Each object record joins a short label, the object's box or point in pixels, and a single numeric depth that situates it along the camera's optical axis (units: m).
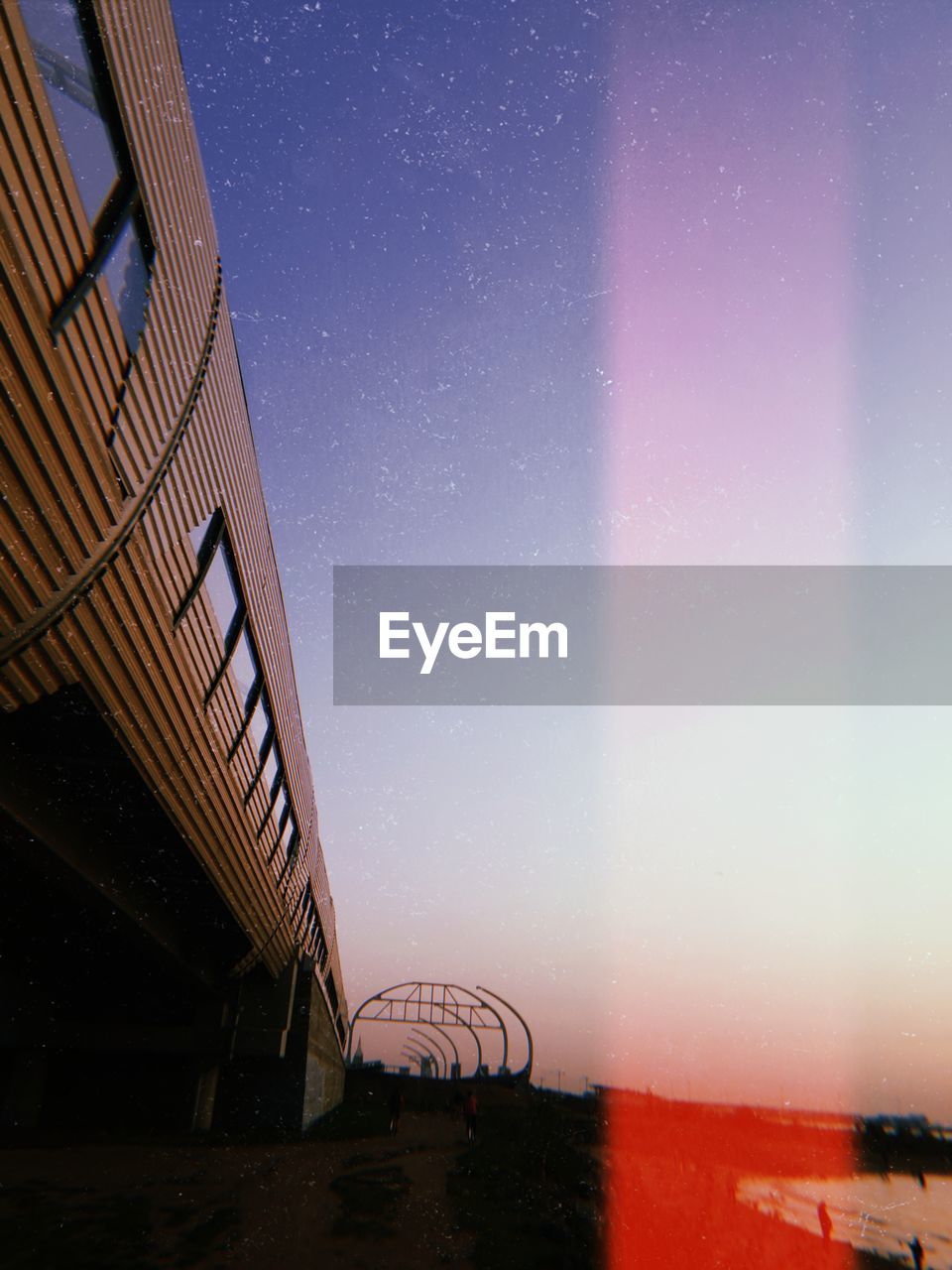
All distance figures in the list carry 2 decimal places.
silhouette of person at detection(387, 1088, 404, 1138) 21.08
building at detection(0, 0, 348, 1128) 3.52
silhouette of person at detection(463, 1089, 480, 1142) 20.05
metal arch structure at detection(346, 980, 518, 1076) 39.88
